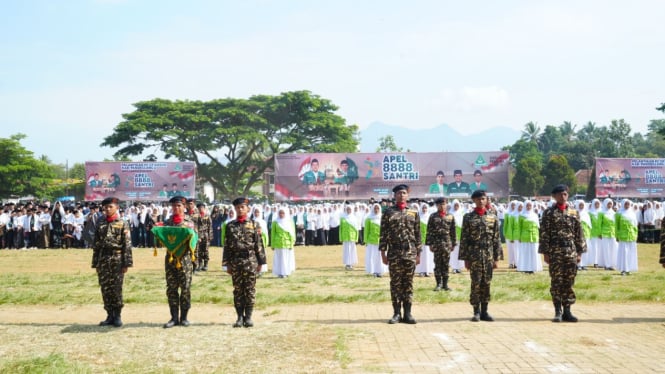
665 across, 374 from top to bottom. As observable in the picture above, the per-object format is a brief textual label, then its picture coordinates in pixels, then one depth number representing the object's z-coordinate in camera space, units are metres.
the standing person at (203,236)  16.73
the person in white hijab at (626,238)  16.42
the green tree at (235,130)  49.41
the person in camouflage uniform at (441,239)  13.65
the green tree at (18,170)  52.94
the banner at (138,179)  33.03
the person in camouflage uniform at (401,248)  9.79
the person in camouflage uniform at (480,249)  9.91
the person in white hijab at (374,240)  16.45
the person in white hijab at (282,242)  16.45
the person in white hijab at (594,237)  18.00
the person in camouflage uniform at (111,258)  9.91
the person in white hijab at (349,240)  18.92
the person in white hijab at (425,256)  16.58
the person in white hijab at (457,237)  17.19
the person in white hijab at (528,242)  16.80
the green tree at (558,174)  63.41
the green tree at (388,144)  79.50
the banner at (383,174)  29.95
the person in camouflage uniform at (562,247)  9.89
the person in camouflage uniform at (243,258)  9.70
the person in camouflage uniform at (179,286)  9.73
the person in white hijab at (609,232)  17.41
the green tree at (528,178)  64.12
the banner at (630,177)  30.28
